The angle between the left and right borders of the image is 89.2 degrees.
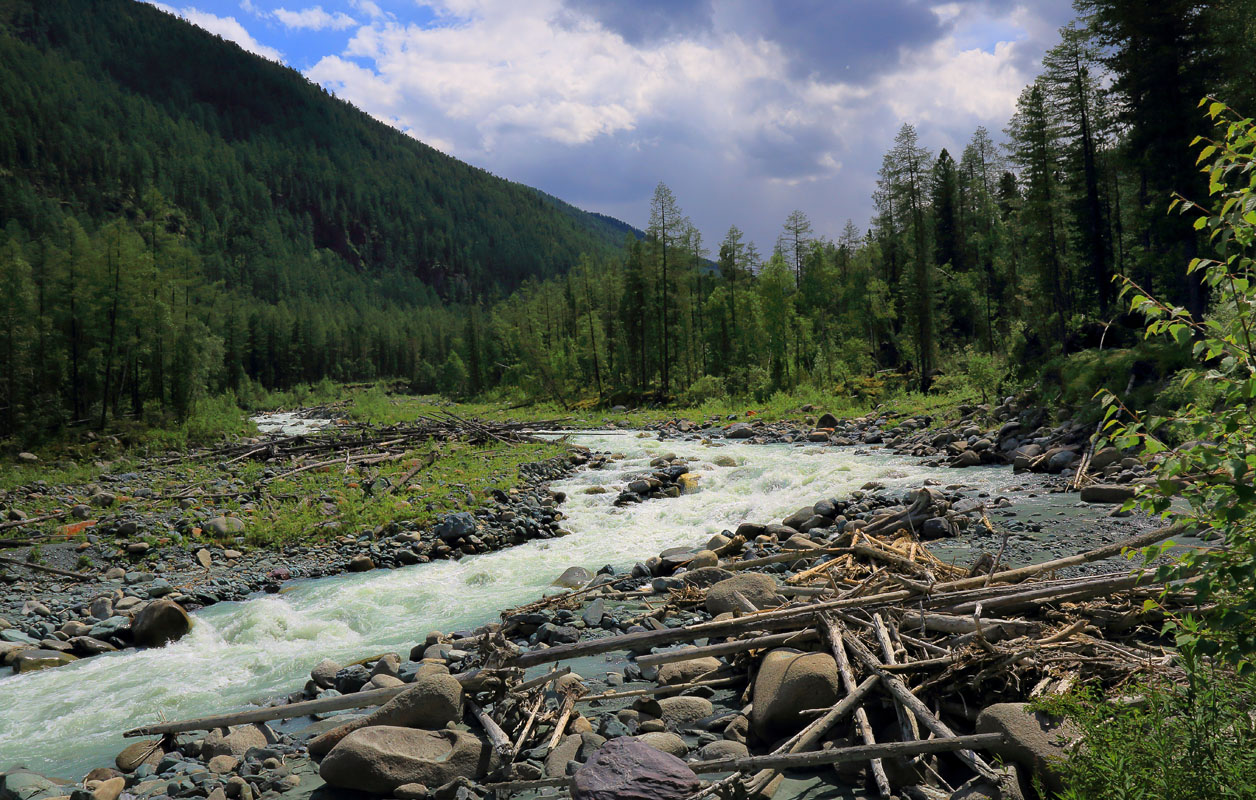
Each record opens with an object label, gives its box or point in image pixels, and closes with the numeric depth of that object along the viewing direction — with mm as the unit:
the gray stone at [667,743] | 5008
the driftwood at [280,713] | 5840
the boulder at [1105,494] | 12314
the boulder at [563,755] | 4953
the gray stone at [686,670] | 6340
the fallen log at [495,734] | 5014
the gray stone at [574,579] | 10717
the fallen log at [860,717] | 4050
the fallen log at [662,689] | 5788
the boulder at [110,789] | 5016
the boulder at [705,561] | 10297
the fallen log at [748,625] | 5688
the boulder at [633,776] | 4035
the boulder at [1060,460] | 15568
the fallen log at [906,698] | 3927
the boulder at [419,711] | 5484
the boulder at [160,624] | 9258
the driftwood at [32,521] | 13672
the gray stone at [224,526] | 14125
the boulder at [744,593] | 7188
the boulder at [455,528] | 13805
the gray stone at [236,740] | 5840
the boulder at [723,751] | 4961
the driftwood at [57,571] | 11766
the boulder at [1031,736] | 3711
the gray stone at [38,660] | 8453
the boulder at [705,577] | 9156
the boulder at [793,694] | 4957
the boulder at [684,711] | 5717
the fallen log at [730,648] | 5711
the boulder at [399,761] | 4891
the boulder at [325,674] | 7258
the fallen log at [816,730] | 4227
